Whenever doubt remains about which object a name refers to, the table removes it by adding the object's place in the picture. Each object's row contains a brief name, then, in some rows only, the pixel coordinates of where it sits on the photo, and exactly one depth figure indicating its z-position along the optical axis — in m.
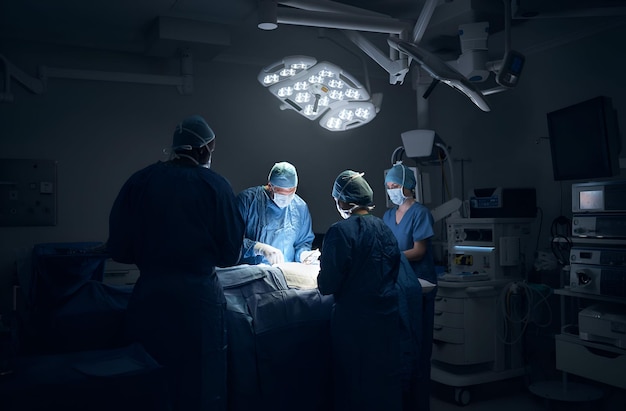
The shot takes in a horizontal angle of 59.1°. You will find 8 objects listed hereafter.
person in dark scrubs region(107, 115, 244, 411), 1.94
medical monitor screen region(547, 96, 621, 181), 3.11
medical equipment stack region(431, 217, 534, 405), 3.48
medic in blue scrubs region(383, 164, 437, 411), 3.30
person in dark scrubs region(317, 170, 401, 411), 2.31
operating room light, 2.54
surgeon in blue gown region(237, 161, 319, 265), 3.06
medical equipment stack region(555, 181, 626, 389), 2.95
